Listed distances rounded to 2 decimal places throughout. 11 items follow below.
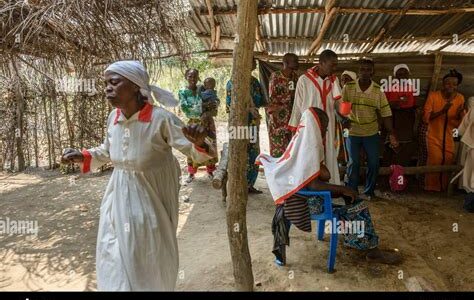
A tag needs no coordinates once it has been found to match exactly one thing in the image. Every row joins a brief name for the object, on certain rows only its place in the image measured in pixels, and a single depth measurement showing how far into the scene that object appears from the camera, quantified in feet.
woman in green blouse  22.31
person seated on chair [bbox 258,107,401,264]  11.28
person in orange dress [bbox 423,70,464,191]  19.12
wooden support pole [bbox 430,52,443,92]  21.31
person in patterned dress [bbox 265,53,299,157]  18.92
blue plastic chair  11.32
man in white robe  15.31
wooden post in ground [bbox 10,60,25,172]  27.17
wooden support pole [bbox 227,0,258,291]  8.97
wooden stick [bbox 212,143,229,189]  11.07
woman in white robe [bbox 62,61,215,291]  7.93
